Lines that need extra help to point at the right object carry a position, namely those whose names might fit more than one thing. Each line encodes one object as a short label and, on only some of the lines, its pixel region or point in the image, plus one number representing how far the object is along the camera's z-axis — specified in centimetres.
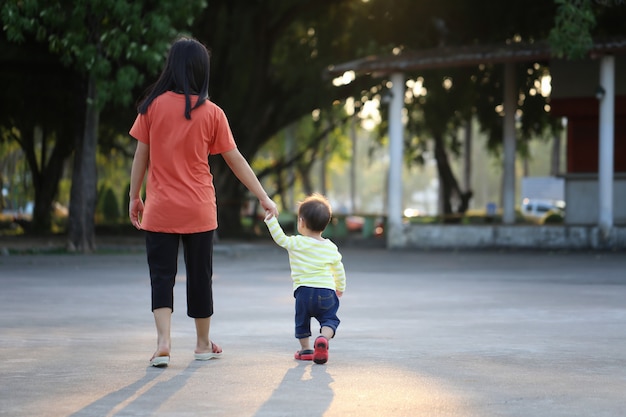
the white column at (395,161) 2638
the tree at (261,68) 2928
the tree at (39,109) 2572
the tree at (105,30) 2042
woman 750
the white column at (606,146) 2456
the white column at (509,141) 2900
